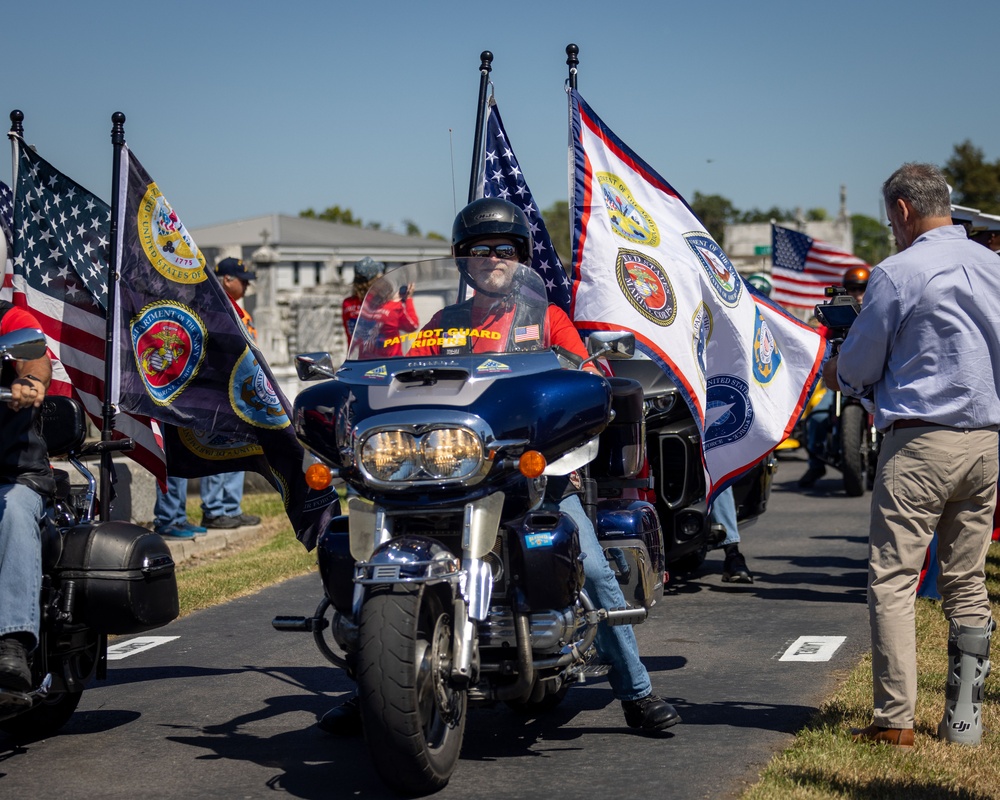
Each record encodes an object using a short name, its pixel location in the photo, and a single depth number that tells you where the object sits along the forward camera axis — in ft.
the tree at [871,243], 320.09
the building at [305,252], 83.66
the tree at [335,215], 376.41
